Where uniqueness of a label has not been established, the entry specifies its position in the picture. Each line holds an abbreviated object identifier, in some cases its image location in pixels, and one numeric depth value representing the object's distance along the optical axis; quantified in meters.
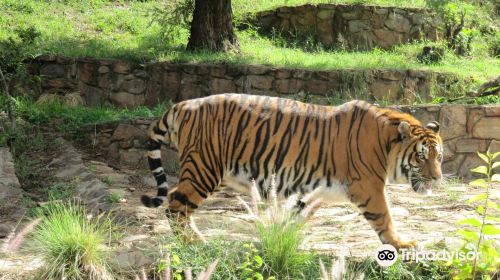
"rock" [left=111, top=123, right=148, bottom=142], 10.69
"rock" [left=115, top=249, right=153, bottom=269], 6.05
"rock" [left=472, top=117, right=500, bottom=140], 10.51
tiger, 6.54
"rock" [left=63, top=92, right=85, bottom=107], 12.47
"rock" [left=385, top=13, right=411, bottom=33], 15.80
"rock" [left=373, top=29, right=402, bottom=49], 15.70
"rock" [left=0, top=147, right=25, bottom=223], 7.81
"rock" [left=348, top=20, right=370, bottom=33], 15.80
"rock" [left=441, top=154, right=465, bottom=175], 10.49
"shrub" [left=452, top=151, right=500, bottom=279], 4.77
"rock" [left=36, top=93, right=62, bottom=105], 12.17
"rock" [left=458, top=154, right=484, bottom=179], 10.44
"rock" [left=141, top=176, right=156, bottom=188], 9.88
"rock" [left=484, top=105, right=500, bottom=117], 10.50
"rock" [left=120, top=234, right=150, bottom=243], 6.56
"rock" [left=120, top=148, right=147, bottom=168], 10.60
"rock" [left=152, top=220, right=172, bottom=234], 7.29
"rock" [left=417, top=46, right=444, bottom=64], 14.34
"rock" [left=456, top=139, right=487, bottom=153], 10.52
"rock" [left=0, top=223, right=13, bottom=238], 7.26
